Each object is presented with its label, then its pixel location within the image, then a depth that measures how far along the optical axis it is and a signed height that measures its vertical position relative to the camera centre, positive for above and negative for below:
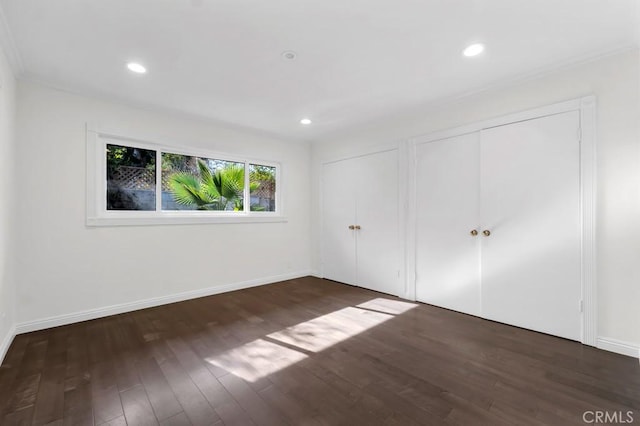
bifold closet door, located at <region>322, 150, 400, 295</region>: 3.96 -0.15
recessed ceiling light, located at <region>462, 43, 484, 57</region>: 2.24 +1.34
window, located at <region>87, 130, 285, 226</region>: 3.24 +0.39
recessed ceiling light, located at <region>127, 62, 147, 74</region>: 2.49 +1.34
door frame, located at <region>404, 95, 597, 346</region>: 2.39 +0.01
